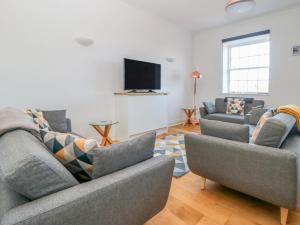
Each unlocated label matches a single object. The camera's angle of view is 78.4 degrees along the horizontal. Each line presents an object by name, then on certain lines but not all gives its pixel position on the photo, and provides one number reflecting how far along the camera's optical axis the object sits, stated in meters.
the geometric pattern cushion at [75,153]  0.98
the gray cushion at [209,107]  4.59
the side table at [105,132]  3.01
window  4.64
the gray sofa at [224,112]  4.05
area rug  2.48
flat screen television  3.85
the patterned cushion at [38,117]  1.87
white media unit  3.66
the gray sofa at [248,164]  1.35
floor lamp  5.18
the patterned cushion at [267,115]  1.75
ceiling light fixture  2.35
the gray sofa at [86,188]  0.70
